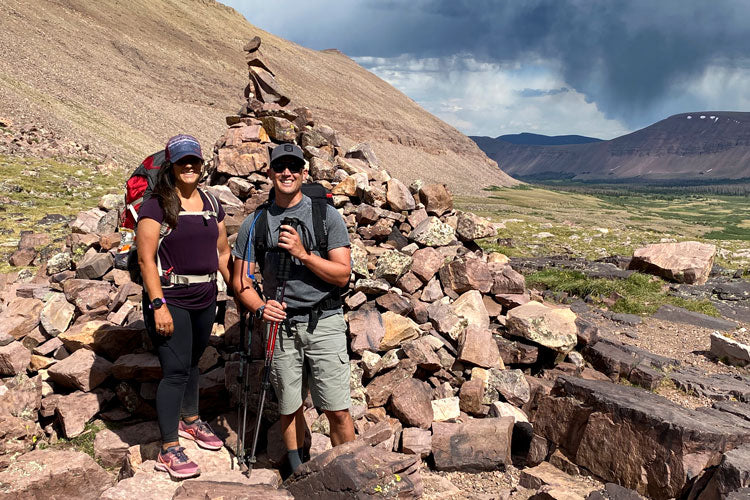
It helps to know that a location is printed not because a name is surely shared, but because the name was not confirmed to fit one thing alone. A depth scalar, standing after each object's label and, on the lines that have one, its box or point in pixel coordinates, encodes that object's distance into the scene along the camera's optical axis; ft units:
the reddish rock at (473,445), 20.01
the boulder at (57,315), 24.55
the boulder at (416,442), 20.63
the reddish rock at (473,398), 23.82
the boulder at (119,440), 19.21
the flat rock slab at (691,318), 41.52
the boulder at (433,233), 33.88
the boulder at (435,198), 37.83
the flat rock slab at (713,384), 27.20
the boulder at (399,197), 36.22
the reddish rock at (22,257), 36.99
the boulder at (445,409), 23.30
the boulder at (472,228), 36.17
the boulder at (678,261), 53.62
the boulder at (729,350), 32.37
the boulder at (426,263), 30.86
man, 15.40
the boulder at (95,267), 27.12
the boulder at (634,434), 16.48
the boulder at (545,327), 27.61
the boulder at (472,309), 28.30
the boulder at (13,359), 22.62
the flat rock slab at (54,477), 15.96
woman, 15.01
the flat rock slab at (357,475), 14.05
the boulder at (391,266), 29.30
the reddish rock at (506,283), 31.24
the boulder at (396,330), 25.09
